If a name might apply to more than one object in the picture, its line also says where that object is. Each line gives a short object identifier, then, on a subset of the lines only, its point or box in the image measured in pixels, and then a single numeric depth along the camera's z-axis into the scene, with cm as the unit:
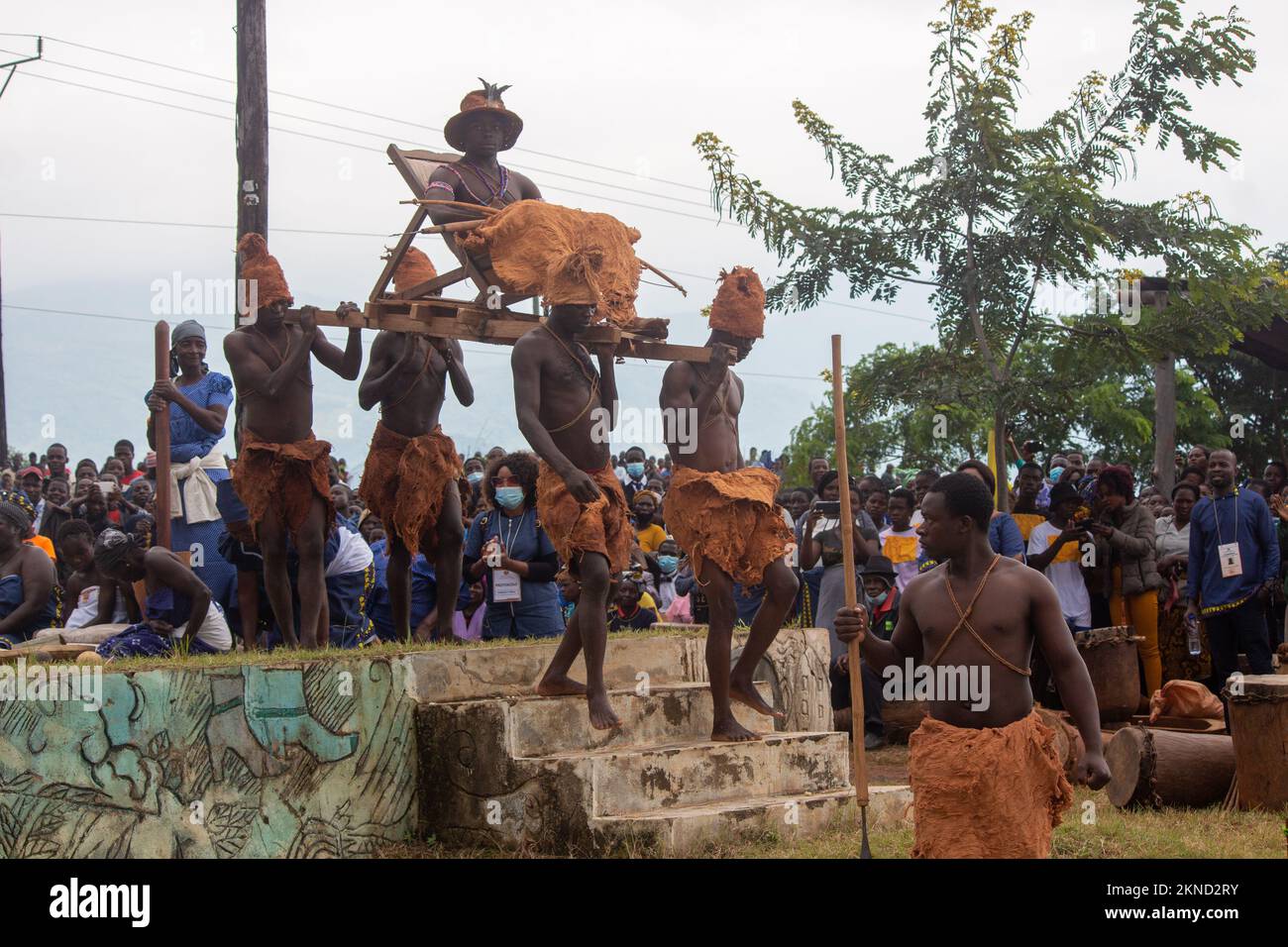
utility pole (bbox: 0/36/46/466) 2036
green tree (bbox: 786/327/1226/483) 1230
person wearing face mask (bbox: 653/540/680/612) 1302
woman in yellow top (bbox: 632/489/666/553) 1368
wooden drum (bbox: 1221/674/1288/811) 835
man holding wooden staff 516
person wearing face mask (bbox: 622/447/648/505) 1666
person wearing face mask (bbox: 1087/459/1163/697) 1077
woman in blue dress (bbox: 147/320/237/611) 1007
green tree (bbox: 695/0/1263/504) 1181
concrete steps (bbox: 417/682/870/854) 697
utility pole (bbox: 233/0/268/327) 1195
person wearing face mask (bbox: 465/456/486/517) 1482
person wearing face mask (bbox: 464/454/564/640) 987
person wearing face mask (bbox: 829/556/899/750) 1091
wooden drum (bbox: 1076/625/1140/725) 1031
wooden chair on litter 856
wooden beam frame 836
